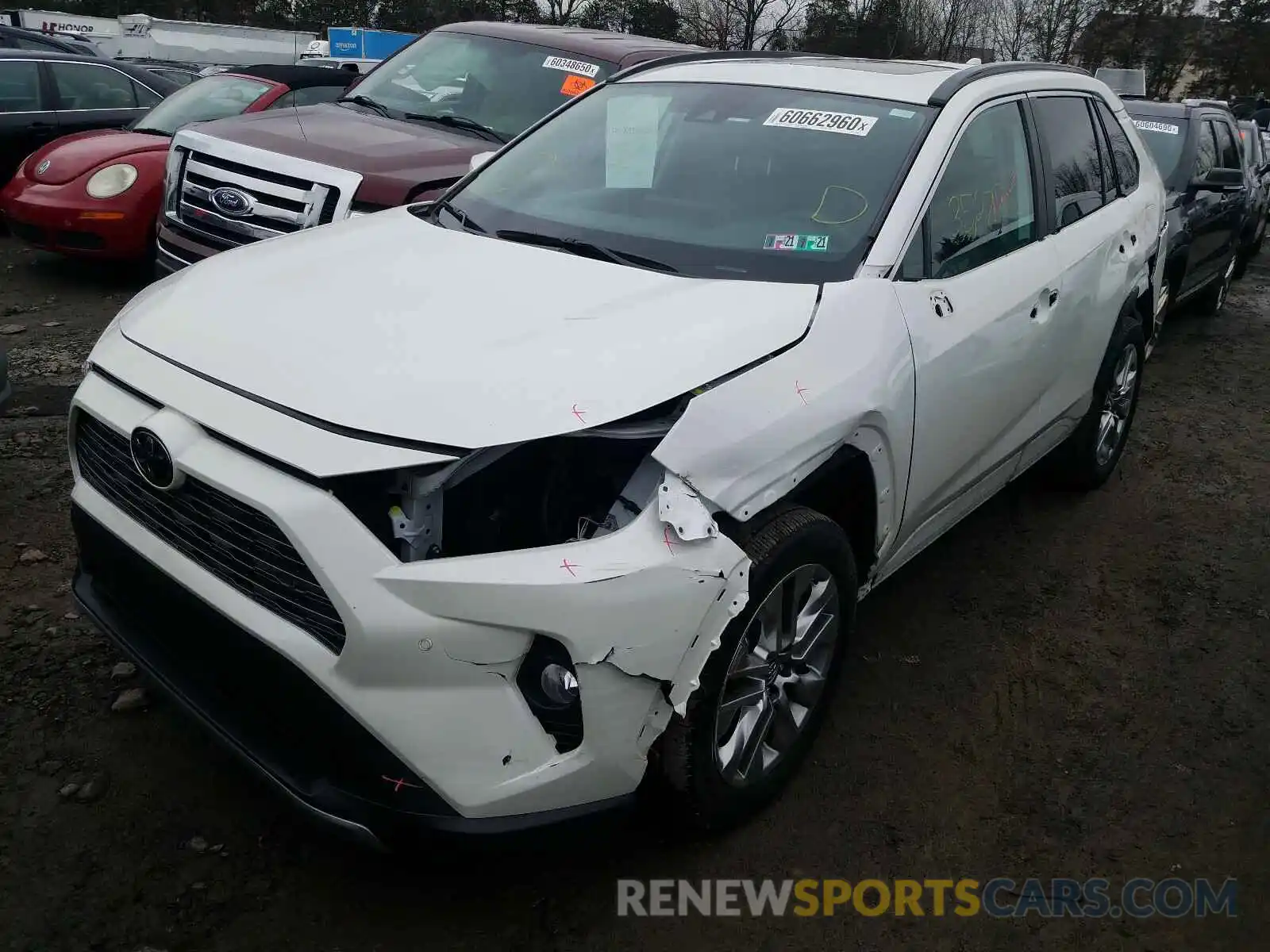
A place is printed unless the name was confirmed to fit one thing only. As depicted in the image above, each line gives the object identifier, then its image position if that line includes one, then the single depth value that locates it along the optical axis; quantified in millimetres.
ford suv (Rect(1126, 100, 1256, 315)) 7047
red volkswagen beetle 6797
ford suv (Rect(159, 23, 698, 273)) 5305
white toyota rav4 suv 2023
